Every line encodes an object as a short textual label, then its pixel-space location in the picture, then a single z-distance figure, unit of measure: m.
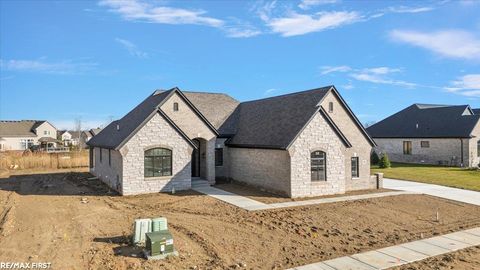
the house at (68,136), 100.94
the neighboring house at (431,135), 38.66
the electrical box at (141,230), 11.38
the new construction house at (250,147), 20.55
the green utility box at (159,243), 10.31
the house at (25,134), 76.06
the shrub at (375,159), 41.81
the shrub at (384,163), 38.22
